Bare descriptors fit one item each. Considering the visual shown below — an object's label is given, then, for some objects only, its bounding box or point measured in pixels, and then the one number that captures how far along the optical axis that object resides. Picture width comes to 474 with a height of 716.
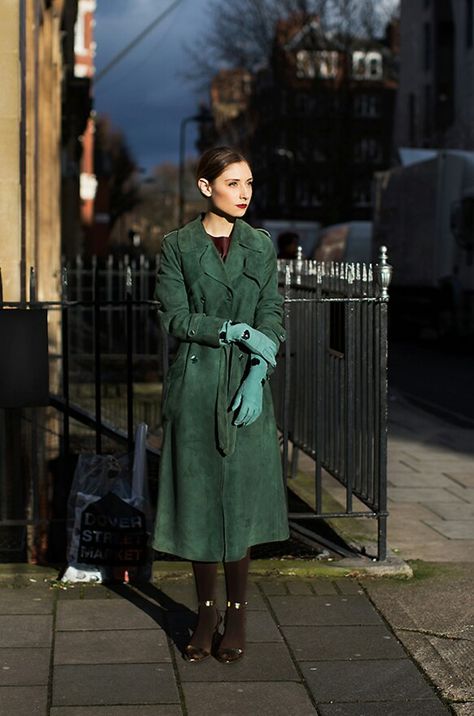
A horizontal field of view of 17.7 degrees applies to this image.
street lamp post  57.81
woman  5.28
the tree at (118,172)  91.69
